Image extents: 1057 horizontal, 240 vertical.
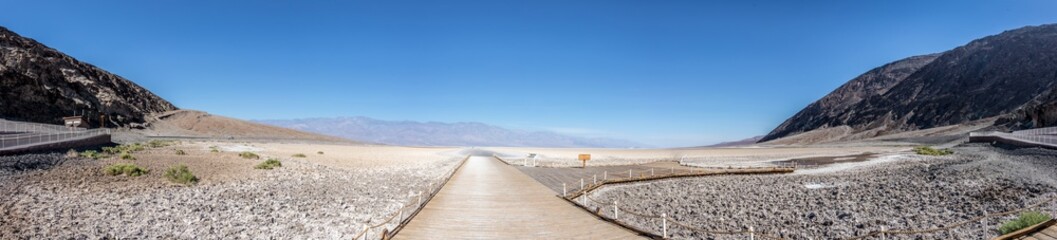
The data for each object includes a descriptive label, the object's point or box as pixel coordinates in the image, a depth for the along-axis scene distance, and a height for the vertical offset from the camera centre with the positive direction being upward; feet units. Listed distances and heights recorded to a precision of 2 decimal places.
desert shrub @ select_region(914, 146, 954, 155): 179.19 -6.75
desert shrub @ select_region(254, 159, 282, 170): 105.40 -6.11
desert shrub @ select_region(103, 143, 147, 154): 117.08 -2.79
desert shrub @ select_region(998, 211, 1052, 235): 47.80 -8.76
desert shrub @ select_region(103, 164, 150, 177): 73.61 -4.91
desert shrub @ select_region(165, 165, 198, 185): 74.95 -5.96
